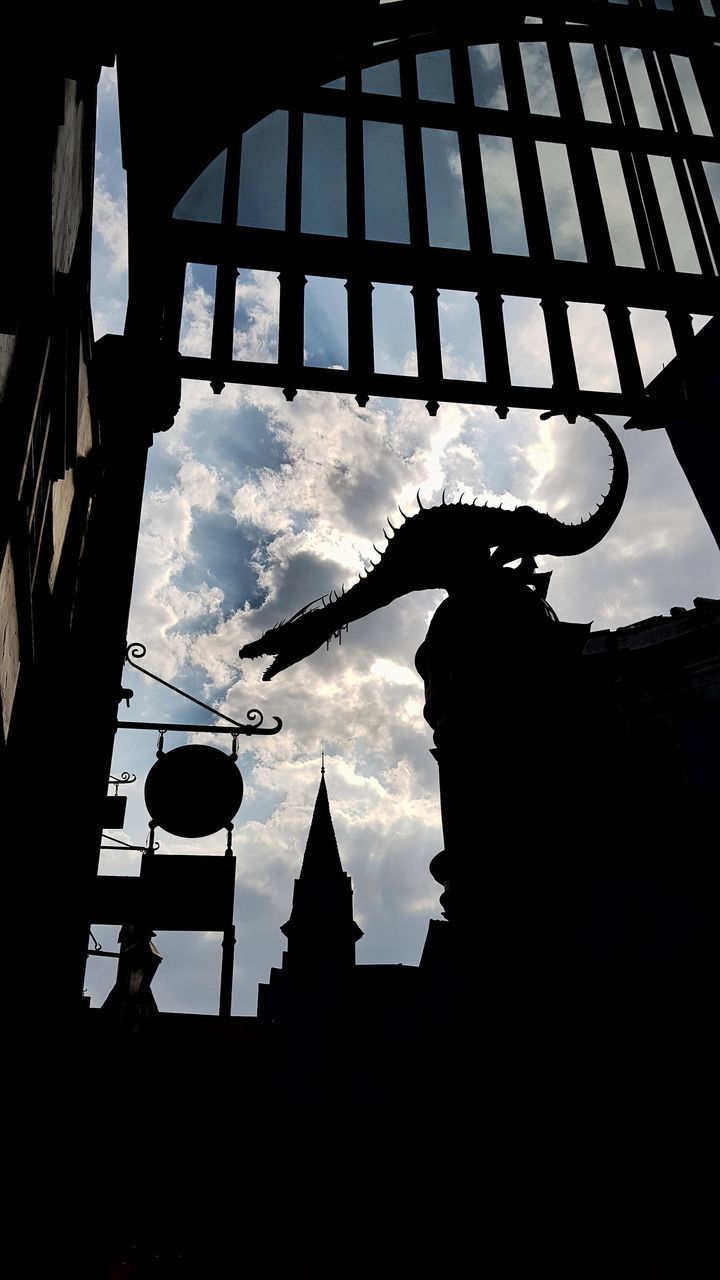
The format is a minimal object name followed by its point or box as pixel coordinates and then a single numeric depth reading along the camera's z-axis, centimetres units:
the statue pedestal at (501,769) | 477
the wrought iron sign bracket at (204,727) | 591
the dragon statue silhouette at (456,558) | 621
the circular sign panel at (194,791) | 561
